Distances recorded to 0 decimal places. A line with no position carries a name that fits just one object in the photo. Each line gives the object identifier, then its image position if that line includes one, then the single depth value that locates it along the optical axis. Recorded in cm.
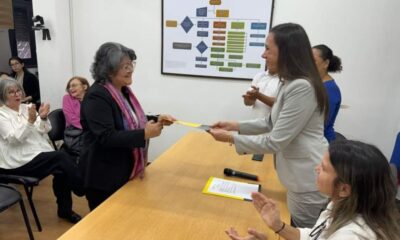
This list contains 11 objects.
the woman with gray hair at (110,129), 165
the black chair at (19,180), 246
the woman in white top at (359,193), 95
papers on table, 171
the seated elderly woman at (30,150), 258
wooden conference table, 134
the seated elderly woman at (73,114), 326
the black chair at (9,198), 209
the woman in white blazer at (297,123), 145
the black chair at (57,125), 324
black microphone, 195
